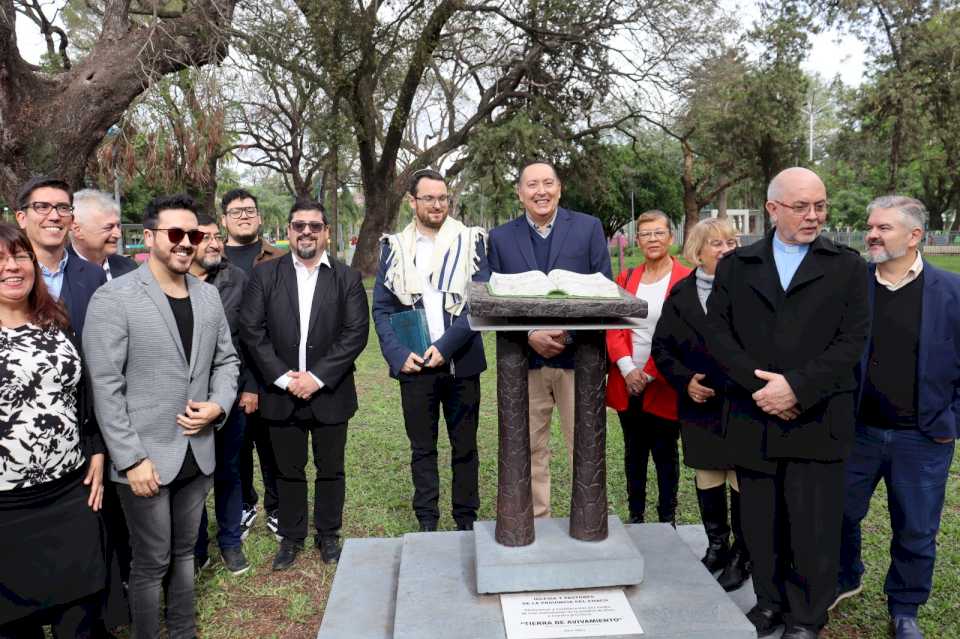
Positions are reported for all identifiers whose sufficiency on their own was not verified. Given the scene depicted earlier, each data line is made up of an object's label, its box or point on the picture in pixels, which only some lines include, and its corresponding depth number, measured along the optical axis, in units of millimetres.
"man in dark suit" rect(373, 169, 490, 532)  4258
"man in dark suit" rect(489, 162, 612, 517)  4125
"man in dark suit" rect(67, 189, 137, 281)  3863
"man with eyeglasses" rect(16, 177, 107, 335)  3291
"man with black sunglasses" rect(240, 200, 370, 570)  4188
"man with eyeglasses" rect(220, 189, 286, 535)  4672
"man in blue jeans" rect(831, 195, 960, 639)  3303
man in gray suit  3033
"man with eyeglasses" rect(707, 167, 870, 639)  3096
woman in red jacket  4219
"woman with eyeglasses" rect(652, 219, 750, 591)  3658
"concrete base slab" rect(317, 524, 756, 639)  2977
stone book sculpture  3197
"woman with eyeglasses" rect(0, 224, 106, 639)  2738
